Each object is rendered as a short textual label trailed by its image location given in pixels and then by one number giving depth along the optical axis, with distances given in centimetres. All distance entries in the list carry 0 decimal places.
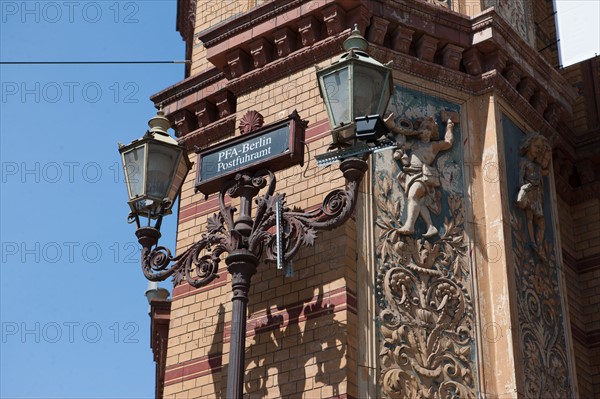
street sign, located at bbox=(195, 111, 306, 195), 1141
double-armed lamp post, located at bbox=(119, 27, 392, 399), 1013
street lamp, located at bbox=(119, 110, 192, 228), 1140
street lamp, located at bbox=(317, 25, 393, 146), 1002
